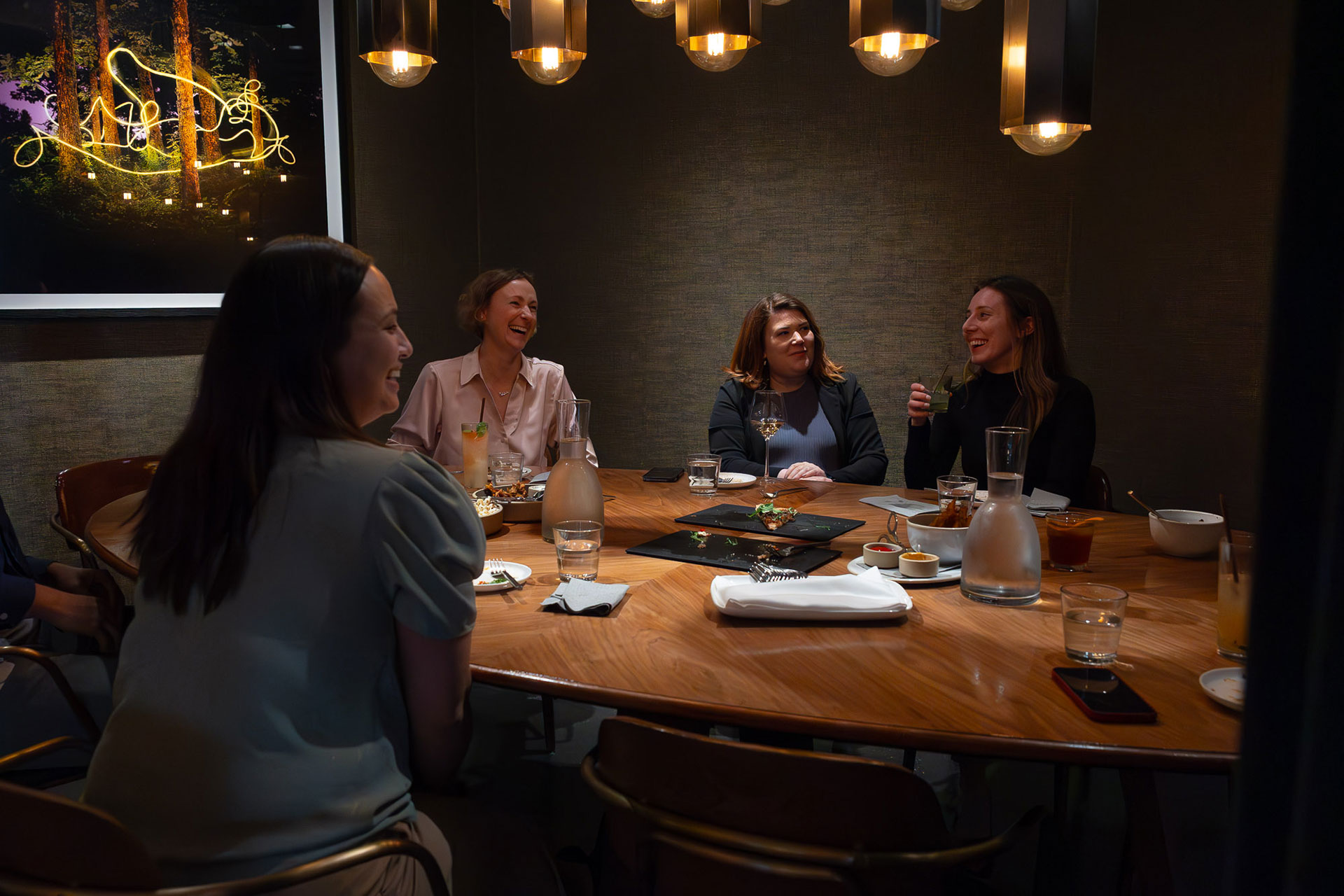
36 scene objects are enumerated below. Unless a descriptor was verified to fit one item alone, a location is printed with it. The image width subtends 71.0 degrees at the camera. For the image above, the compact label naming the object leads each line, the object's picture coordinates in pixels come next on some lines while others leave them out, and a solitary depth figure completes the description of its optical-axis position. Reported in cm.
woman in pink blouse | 335
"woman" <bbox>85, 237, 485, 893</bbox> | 112
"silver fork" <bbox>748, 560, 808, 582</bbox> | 177
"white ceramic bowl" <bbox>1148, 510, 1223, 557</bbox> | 204
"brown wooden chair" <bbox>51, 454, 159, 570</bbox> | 267
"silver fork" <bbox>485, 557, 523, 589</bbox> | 184
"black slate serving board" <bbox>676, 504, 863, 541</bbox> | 223
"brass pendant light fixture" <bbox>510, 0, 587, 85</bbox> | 222
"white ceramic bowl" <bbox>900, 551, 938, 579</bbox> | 185
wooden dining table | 118
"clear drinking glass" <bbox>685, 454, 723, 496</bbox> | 273
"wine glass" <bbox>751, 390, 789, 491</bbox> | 281
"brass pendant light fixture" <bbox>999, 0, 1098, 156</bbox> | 207
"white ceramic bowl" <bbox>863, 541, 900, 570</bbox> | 190
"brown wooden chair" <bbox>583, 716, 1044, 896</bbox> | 102
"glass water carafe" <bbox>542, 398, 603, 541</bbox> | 218
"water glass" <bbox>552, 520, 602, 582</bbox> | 182
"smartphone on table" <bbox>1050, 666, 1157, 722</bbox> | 121
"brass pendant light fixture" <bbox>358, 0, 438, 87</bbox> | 229
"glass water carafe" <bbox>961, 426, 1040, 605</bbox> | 168
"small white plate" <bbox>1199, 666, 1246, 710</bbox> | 124
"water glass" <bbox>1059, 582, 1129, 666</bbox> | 139
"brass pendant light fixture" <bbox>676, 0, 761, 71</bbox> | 217
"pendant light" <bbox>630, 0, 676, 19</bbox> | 252
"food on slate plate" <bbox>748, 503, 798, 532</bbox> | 228
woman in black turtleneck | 296
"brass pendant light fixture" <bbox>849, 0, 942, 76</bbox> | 205
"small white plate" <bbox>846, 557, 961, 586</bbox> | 184
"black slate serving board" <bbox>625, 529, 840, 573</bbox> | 198
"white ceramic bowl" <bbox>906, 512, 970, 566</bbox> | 192
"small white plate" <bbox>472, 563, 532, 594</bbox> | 179
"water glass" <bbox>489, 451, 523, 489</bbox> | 248
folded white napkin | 160
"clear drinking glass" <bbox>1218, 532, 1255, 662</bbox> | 142
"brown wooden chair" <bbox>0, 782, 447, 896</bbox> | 95
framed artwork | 325
